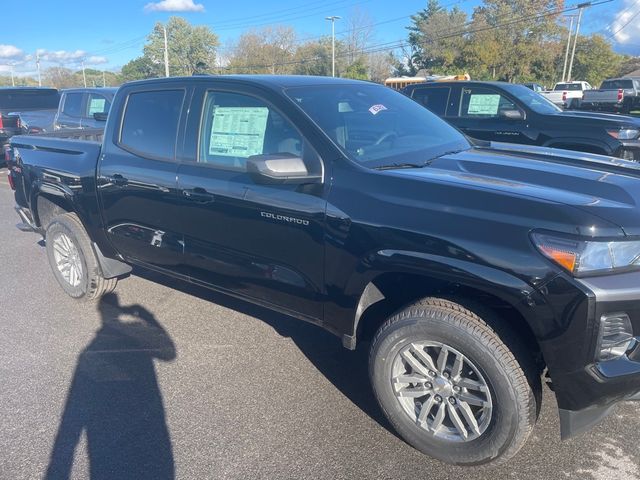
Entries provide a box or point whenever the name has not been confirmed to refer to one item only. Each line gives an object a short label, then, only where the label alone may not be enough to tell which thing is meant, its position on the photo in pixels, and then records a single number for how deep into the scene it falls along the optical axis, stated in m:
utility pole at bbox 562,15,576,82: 47.34
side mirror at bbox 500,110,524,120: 7.56
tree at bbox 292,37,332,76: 57.06
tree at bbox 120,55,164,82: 63.56
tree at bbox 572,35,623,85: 54.66
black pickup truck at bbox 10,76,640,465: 2.23
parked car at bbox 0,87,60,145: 12.19
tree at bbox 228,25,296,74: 57.38
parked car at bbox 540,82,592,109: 29.48
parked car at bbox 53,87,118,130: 10.01
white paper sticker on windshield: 3.56
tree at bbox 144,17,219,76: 56.19
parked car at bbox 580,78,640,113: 26.72
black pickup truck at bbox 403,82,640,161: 7.09
